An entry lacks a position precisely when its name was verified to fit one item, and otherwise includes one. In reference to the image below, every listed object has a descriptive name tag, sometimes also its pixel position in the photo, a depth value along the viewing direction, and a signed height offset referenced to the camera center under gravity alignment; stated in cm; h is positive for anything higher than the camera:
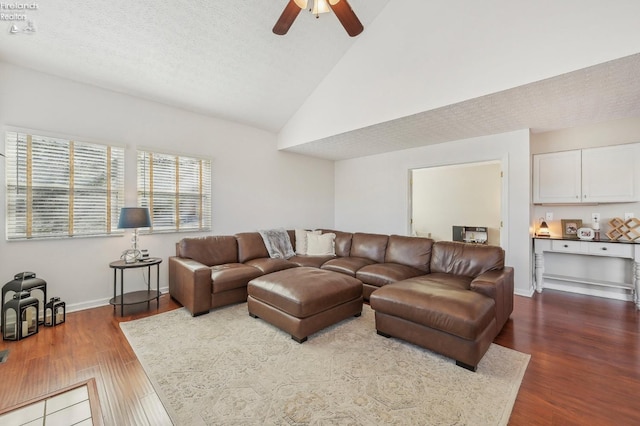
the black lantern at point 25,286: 258 -73
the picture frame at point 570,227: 406 -22
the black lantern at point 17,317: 249 -100
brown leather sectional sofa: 214 -77
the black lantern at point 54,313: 282 -109
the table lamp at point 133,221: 309 -10
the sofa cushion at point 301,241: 482 -53
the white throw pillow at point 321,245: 470 -58
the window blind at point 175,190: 374 +34
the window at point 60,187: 286 +30
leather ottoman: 249 -88
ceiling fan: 212 +166
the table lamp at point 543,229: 427 -27
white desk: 345 -56
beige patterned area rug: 161 -122
